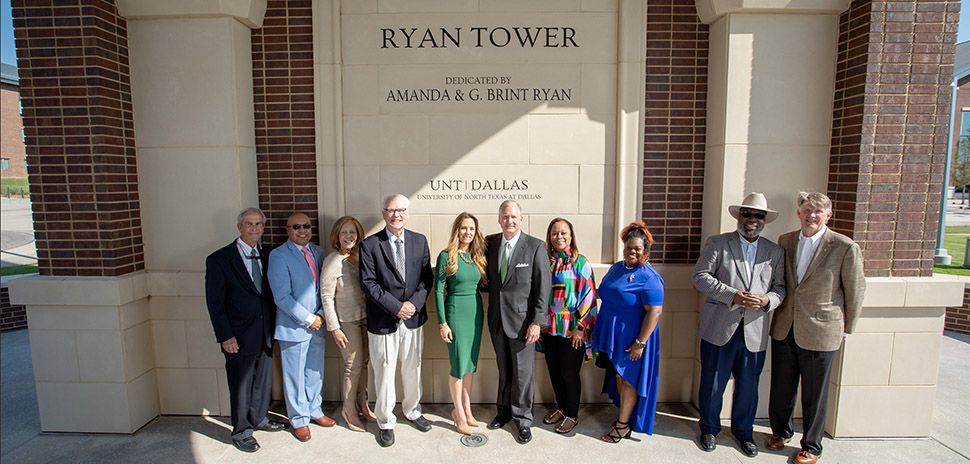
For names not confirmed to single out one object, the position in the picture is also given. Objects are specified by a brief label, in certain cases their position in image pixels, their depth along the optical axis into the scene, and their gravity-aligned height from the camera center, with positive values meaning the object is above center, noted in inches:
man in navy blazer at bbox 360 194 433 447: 154.8 -37.3
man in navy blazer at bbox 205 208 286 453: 154.2 -44.1
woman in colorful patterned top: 157.5 -38.5
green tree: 1160.8 +17.4
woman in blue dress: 150.8 -47.9
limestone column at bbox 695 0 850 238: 166.9 +24.5
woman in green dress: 155.9 -38.2
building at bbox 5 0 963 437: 158.7 +10.4
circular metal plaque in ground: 158.2 -84.1
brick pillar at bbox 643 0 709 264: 178.4 +16.3
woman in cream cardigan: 159.5 -41.6
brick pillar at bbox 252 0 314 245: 179.8 +21.9
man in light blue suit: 157.1 -44.8
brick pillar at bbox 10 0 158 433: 159.2 -14.1
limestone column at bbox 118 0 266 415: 169.6 +5.6
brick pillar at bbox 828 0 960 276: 153.9 +15.0
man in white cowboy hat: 149.0 -40.5
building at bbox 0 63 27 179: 1440.7 +100.2
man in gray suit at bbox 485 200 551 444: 153.3 -38.3
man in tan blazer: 142.8 -39.2
